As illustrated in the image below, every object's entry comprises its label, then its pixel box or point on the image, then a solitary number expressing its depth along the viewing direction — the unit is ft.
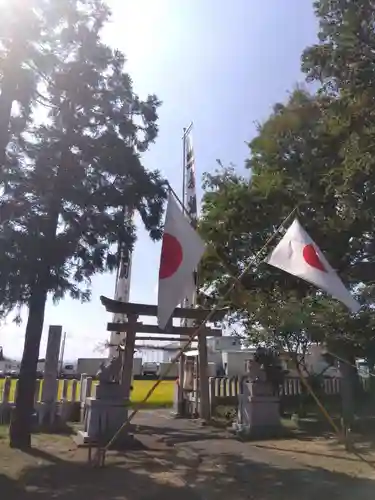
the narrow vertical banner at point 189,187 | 60.47
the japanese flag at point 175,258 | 24.73
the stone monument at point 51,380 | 41.70
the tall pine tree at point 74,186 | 28.84
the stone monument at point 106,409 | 34.68
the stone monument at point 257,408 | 39.63
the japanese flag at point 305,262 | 23.67
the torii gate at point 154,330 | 45.83
